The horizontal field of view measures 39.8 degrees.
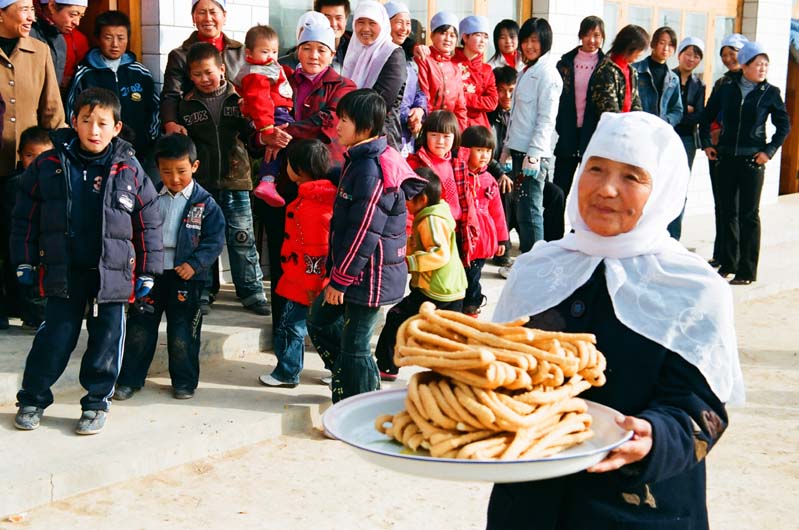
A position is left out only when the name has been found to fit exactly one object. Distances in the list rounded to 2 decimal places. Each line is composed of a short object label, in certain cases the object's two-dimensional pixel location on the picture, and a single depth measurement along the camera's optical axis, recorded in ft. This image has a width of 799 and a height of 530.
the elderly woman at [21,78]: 21.36
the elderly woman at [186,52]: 23.32
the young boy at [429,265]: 20.94
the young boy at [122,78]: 23.26
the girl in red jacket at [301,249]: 19.77
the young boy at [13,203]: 21.34
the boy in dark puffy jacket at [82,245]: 17.12
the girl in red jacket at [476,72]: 28.73
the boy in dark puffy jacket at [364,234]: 17.89
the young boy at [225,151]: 23.07
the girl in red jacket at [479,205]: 25.11
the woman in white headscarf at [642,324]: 8.07
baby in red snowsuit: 22.07
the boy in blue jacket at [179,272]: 19.44
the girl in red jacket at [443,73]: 27.07
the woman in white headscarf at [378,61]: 23.44
